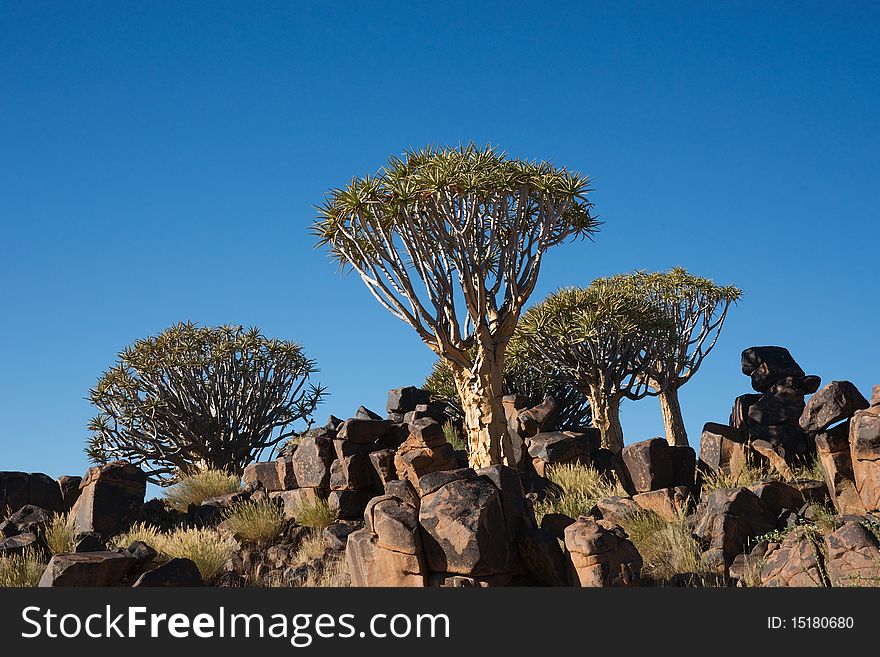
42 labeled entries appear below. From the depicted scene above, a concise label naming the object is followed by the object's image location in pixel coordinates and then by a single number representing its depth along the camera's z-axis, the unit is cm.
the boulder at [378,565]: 1083
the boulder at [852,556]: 1001
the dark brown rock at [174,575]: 1088
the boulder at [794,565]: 1040
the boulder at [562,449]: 1745
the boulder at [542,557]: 1095
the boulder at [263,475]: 1797
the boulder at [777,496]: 1282
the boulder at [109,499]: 1639
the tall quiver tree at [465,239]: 1773
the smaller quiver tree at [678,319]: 2545
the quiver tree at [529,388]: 2509
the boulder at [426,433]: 1546
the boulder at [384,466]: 1616
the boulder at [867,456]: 1249
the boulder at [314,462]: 1684
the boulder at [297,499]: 1661
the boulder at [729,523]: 1169
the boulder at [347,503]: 1619
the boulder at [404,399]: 2288
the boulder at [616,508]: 1372
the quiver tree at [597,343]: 2317
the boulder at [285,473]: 1752
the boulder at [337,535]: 1455
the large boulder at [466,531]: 1070
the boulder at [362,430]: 1677
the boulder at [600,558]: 1057
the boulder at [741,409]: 1958
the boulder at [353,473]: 1639
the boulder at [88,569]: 1066
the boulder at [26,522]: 1549
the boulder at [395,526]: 1083
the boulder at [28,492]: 1777
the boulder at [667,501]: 1371
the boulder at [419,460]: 1519
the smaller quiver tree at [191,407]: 2403
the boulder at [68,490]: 1828
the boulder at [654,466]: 1529
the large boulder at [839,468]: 1298
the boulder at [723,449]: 1552
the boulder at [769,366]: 2069
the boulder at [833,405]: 1363
